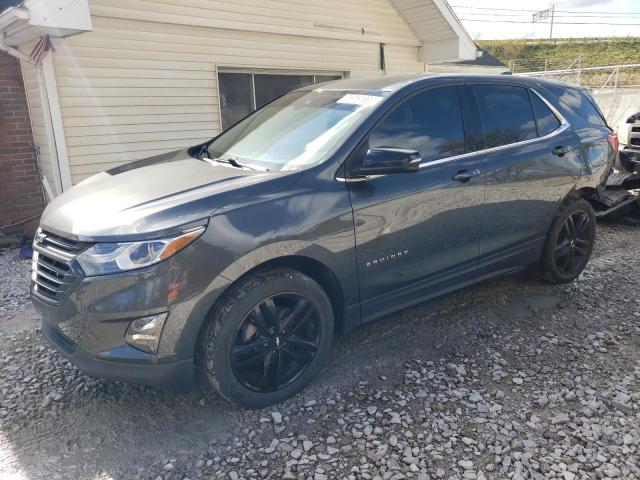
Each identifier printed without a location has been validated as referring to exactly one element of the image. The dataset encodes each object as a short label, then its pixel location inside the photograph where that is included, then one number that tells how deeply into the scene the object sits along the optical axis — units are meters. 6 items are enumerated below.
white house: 5.88
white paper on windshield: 3.34
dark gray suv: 2.53
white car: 7.03
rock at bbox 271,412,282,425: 2.86
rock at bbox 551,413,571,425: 2.83
